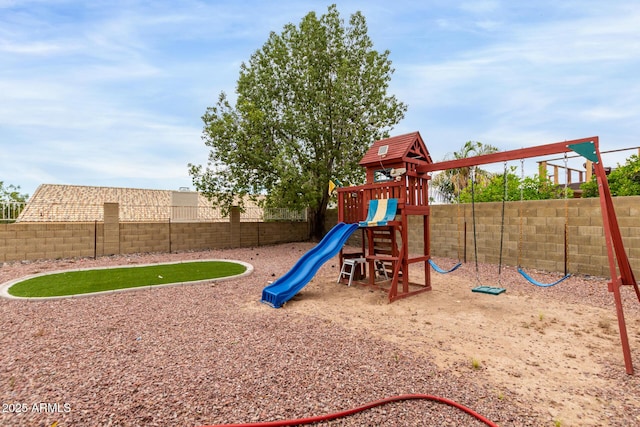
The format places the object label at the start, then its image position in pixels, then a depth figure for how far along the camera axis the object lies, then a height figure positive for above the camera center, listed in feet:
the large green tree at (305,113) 46.19 +16.81
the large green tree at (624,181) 35.81 +5.00
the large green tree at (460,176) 63.41 +10.46
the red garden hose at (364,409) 7.66 -4.79
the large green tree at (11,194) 90.02 +9.43
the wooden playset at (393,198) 19.28 +1.85
